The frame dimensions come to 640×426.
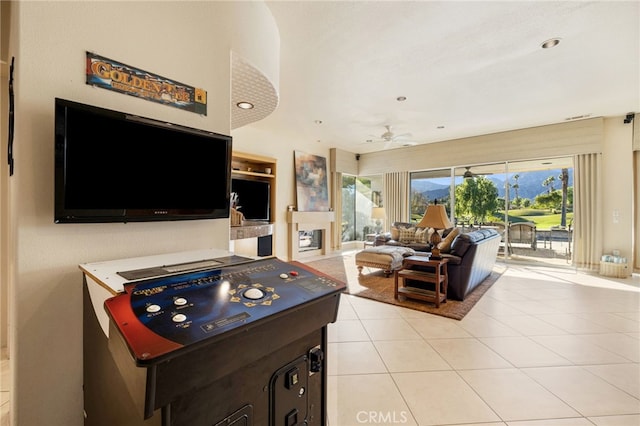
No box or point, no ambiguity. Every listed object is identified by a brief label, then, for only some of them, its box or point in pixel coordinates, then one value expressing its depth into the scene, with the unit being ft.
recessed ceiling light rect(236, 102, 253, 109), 8.30
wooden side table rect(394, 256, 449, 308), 10.98
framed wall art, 21.25
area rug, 10.73
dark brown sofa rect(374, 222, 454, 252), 18.74
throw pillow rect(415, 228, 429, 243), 19.28
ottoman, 15.20
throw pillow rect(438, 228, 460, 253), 13.24
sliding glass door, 18.30
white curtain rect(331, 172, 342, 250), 24.64
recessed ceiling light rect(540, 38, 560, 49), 8.75
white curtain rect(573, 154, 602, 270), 16.53
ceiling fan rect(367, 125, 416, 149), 16.96
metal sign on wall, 3.76
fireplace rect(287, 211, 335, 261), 20.39
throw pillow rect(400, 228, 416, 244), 19.68
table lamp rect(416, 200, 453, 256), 11.16
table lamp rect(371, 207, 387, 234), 25.08
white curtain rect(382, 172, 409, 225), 24.66
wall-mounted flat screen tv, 3.37
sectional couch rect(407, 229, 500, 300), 11.68
